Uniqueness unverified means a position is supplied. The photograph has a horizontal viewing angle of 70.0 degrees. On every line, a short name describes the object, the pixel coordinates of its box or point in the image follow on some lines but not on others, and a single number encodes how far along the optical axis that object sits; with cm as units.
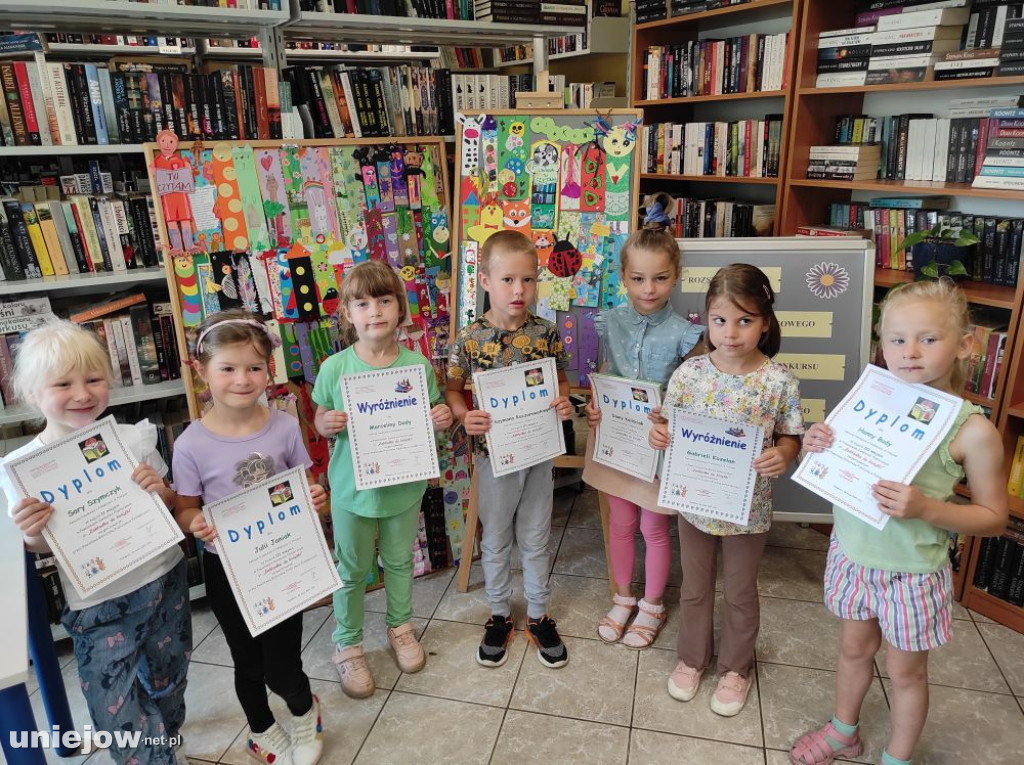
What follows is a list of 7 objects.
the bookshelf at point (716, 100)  327
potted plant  250
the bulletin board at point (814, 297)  235
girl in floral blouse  178
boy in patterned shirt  201
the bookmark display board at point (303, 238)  222
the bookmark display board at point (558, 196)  242
